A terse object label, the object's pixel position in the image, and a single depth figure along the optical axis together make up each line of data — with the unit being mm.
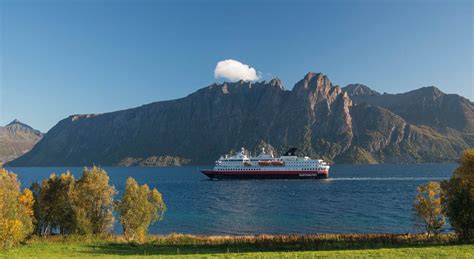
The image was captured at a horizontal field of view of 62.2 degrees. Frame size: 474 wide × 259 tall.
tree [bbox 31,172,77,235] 48969
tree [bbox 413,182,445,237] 45531
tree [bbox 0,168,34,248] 37812
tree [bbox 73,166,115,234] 46938
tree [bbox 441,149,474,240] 39938
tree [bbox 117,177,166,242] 46562
